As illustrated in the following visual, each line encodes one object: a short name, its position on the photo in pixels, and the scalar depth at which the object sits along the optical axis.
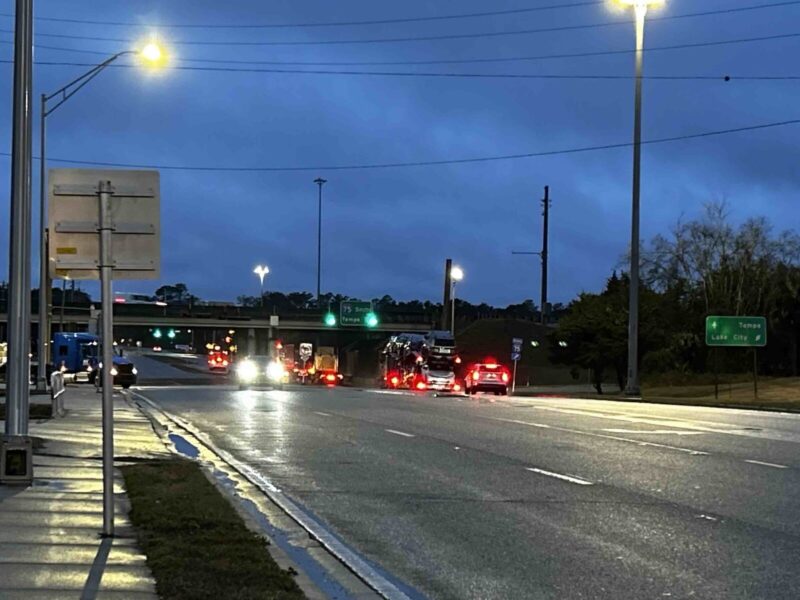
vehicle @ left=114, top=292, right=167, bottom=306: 87.15
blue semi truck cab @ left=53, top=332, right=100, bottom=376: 70.38
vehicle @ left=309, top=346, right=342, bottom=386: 74.19
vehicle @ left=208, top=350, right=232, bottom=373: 104.50
